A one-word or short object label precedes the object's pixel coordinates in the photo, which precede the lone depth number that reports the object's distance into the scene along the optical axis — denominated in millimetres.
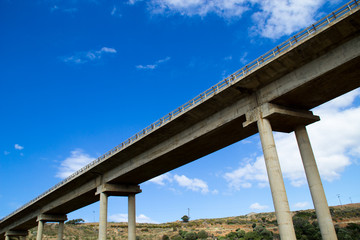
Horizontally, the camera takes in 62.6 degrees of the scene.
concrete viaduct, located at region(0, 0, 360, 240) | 17250
